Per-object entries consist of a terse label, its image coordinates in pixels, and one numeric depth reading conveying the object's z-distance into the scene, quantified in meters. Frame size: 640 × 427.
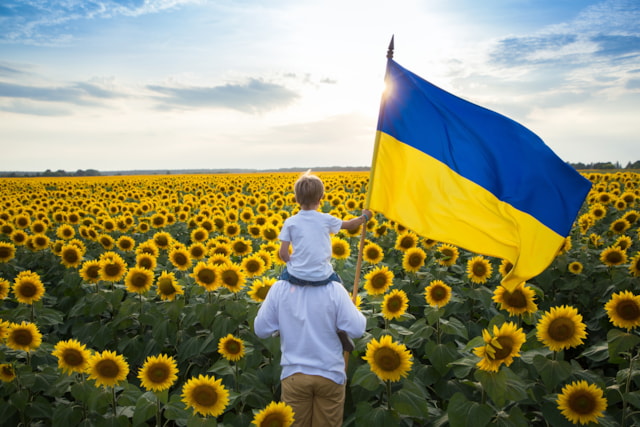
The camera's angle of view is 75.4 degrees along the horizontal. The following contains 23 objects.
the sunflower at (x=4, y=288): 5.31
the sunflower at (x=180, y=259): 6.34
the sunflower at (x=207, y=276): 4.98
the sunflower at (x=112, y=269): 5.77
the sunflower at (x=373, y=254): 6.83
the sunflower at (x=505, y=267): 5.53
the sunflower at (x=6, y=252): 7.59
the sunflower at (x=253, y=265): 5.75
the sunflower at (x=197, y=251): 6.99
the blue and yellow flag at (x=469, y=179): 3.60
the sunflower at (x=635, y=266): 5.66
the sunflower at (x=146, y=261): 6.04
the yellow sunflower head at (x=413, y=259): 6.21
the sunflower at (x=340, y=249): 6.77
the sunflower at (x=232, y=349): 3.88
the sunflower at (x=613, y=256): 6.49
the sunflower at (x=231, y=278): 5.00
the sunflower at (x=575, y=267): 6.71
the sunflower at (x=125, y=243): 8.32
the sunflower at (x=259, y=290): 4.73
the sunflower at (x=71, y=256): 6.90
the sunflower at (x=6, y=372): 3.83
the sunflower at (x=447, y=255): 6.47
